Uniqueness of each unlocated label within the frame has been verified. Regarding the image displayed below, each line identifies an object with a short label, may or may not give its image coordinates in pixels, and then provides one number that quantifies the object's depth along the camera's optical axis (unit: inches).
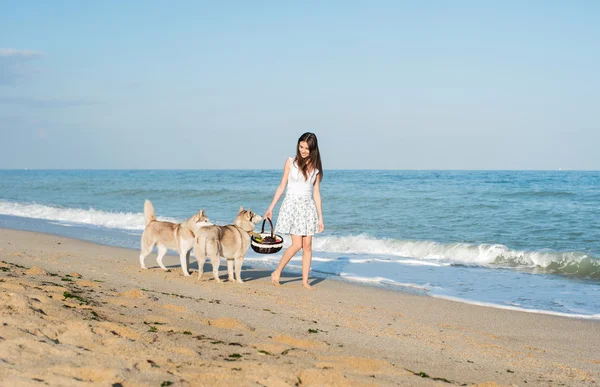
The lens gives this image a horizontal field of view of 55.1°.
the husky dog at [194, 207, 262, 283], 329.4
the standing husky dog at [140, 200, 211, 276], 351.6
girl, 320.2
